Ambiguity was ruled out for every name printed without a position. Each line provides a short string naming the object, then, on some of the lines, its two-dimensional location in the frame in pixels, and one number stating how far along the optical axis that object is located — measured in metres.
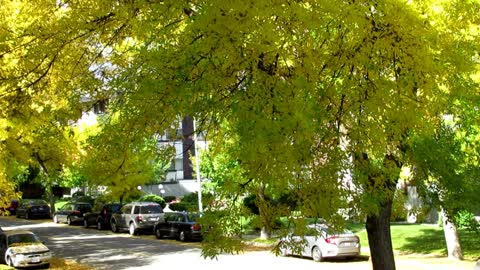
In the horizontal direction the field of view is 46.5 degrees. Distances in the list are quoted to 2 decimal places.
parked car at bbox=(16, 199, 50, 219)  47.47
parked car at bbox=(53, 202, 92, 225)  40.84
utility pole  31.87
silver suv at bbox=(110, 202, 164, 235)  32.31
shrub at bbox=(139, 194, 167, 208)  47.09
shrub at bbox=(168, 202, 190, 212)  41.75
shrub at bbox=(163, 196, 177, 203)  55.49
